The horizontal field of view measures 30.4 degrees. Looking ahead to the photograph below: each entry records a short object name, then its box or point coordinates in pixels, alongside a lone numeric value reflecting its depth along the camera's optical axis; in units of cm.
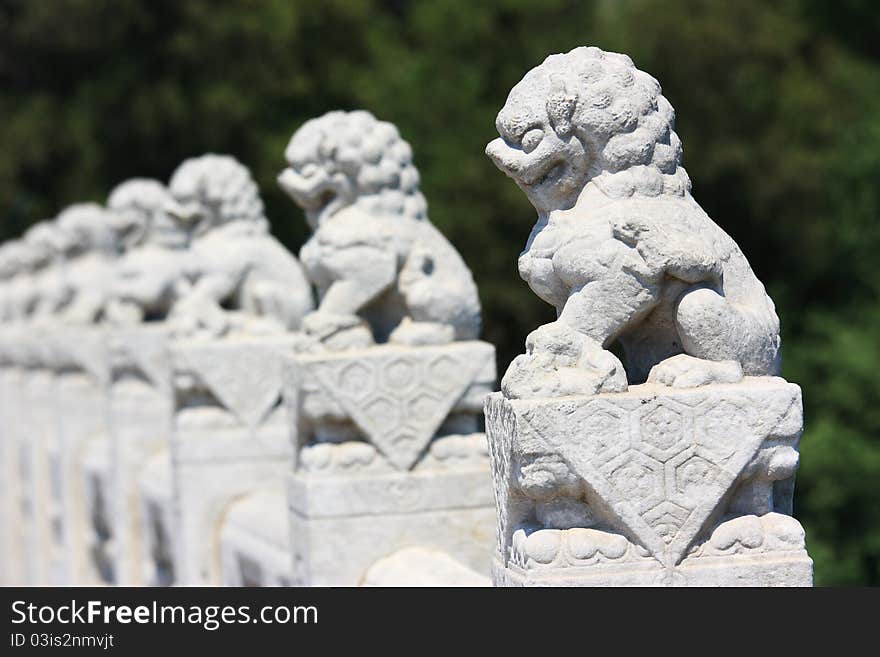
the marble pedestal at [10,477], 1388
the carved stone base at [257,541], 660
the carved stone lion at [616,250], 371
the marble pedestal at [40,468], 1210
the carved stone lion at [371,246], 581
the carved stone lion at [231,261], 769
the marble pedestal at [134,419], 916
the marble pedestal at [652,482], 358
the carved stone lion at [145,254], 919
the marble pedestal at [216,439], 767
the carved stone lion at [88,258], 1152
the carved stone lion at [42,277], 1233
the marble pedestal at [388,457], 573
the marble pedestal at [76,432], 1091
